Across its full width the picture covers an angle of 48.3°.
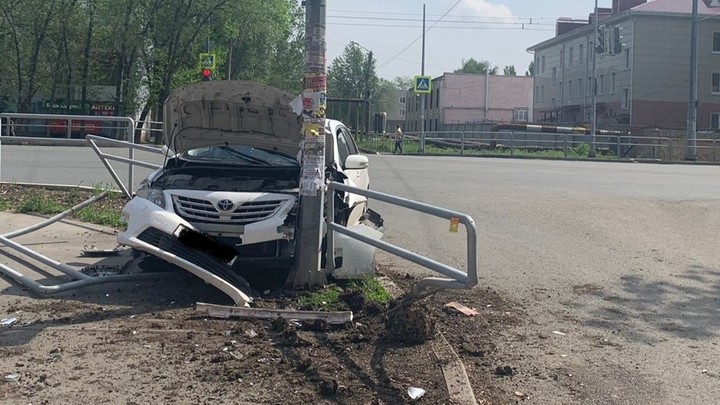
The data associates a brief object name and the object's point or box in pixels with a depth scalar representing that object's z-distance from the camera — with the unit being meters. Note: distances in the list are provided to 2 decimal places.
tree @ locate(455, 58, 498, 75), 153.25
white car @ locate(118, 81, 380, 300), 6.80
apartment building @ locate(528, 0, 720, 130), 56.47
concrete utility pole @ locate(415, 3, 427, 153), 40.03
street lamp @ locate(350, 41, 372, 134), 60.71
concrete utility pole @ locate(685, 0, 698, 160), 37.62
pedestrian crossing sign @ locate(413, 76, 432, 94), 40.75
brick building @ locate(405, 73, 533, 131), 81.25
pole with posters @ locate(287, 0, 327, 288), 7.12
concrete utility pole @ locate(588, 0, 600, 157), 40.06
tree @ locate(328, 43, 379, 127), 71.94
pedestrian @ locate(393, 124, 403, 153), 39.25
